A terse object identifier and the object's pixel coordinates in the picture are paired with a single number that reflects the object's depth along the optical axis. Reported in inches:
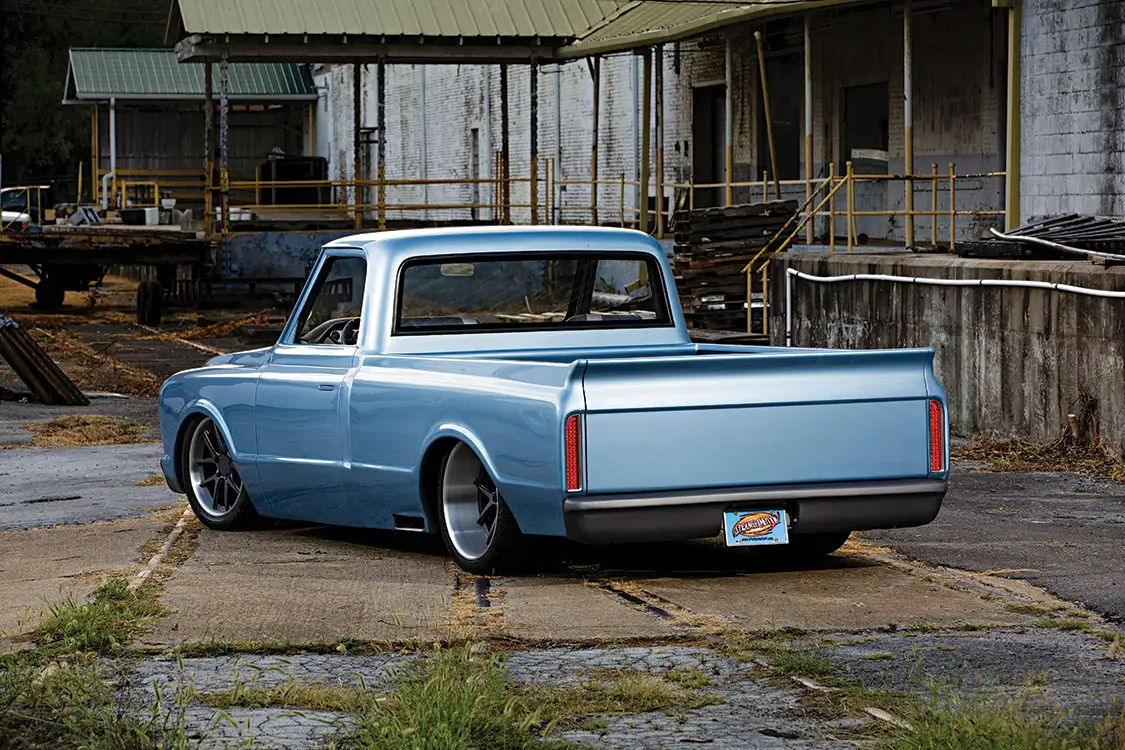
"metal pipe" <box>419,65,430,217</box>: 1893.5
